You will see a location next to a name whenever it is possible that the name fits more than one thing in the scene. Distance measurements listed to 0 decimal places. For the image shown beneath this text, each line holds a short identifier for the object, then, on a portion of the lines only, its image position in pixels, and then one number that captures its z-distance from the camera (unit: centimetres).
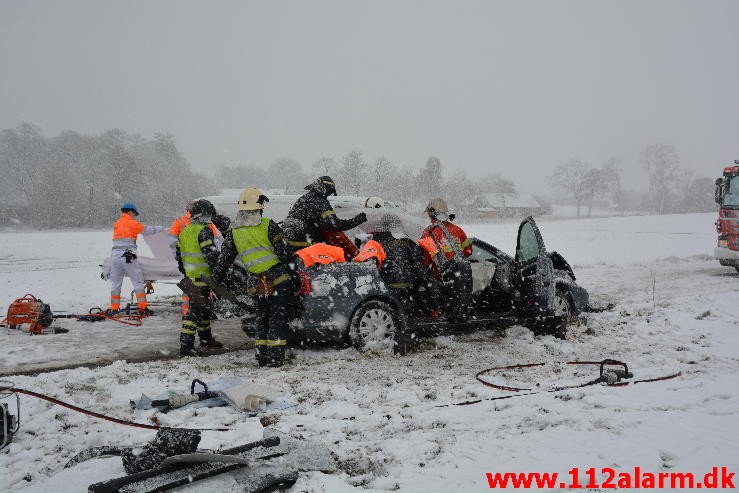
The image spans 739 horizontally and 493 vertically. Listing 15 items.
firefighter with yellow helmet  542
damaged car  558
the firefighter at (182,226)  759
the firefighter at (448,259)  606
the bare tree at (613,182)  8898
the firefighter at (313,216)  646
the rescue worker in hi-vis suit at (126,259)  846
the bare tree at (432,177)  6549
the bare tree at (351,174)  6353
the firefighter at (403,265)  614
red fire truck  1259
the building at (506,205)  6885
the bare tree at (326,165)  6806
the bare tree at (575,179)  8650
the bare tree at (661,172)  8962
